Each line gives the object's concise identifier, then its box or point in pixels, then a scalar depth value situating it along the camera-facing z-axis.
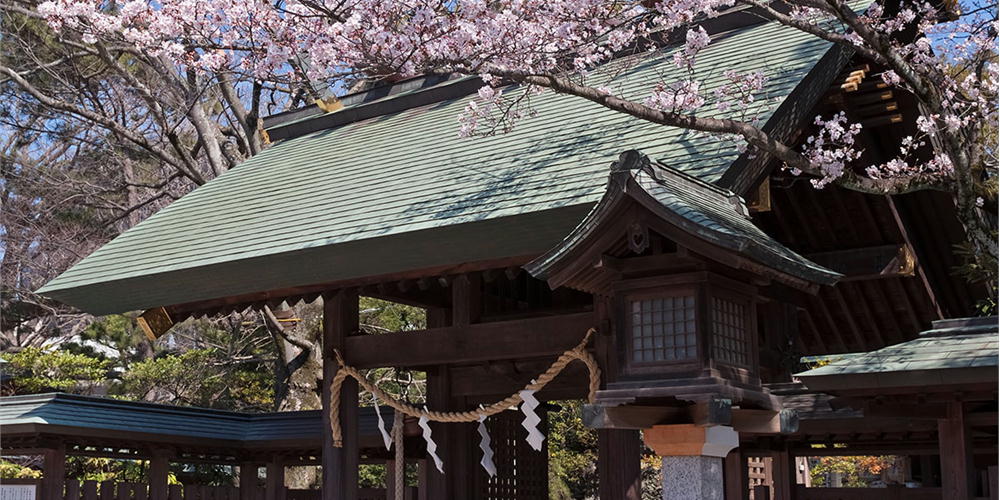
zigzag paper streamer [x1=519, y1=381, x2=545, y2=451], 8.30
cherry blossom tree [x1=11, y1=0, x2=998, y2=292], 7.50
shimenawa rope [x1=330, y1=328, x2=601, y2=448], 8.06
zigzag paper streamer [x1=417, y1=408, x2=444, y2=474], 9.43
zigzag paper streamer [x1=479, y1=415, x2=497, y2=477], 9.41
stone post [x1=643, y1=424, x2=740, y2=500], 6.68
